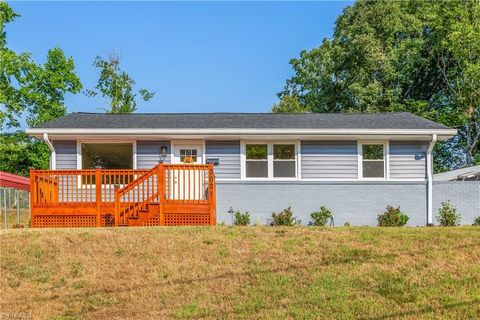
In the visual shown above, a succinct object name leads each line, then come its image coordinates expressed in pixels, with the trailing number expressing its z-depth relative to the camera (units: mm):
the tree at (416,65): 24469
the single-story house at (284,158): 14016
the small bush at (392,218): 13887
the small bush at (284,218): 13805
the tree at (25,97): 25422
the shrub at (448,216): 14094
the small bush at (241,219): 13950
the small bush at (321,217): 14031
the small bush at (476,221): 13833
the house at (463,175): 17481
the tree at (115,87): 29906
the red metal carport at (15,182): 14172
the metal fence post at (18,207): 13486
